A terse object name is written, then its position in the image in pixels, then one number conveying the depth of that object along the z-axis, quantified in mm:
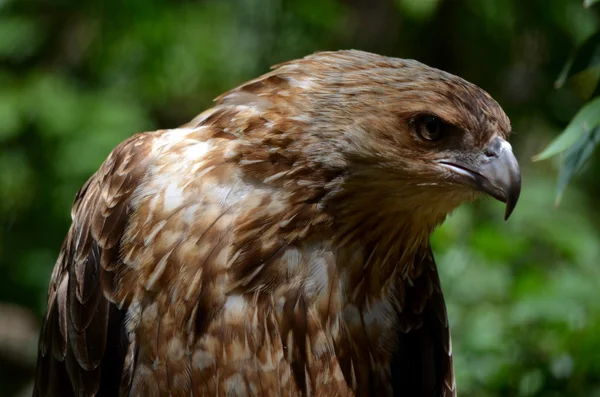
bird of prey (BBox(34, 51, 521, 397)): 6594
